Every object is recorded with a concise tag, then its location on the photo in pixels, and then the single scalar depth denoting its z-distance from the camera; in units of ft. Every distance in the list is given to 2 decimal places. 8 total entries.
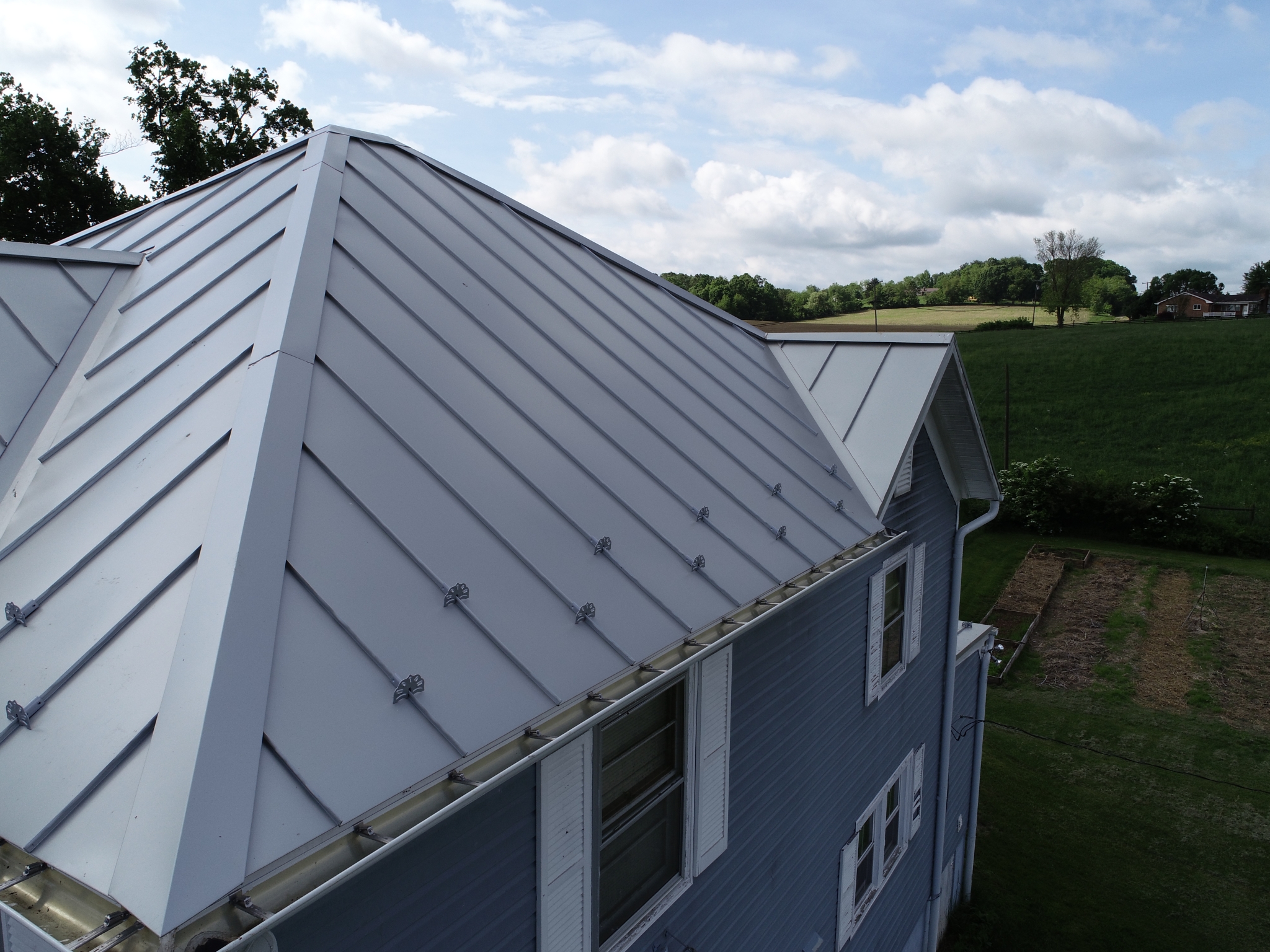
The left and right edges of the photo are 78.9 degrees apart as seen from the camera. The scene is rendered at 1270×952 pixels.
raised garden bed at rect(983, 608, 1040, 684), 67.87
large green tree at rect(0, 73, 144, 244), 71.05
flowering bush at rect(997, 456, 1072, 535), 105.60
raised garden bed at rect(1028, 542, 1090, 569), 93.50
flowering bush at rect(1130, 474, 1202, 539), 98.89
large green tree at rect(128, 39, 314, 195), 72.79
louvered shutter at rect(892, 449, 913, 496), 27.27
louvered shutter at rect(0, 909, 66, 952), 9.17
